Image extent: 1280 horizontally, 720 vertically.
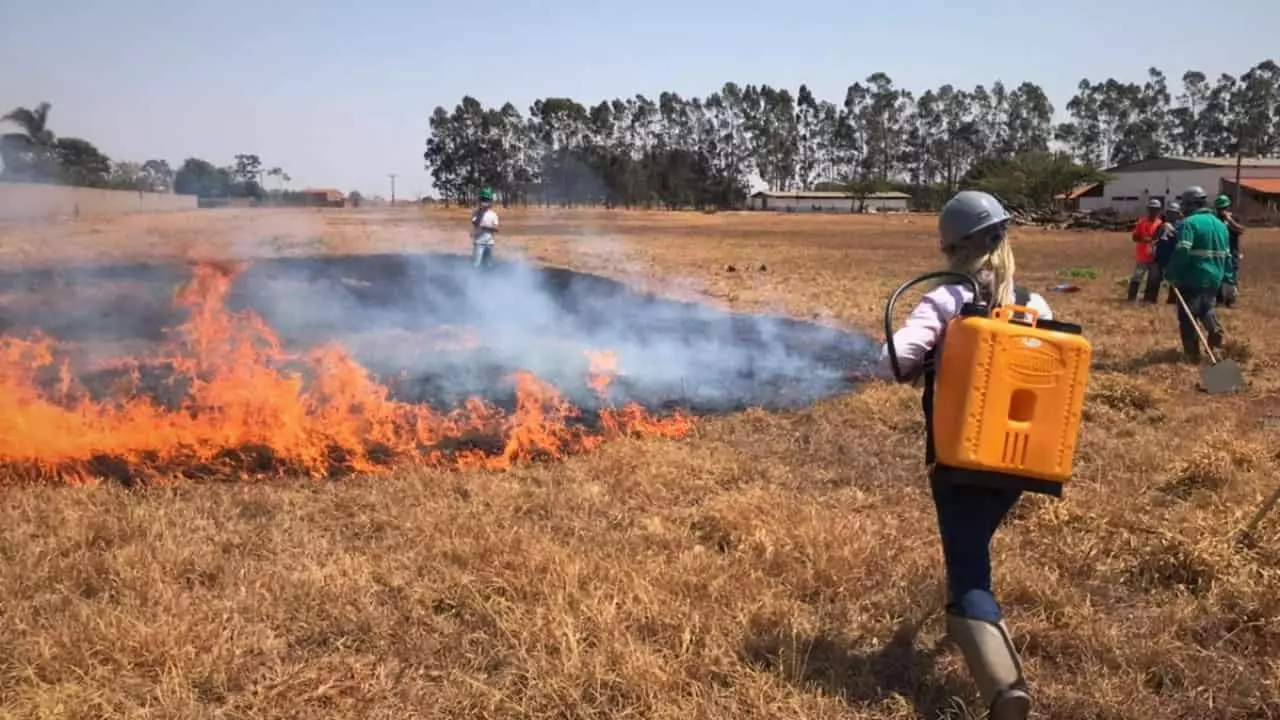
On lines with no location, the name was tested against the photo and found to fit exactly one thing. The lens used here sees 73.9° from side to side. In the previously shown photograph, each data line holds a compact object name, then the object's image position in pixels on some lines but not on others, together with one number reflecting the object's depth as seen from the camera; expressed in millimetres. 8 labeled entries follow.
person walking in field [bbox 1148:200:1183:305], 12797
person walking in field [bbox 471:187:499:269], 13461
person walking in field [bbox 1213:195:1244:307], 11781
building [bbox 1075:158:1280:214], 65962
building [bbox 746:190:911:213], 94312
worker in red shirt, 13266
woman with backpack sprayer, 2613
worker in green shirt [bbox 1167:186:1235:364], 8609
